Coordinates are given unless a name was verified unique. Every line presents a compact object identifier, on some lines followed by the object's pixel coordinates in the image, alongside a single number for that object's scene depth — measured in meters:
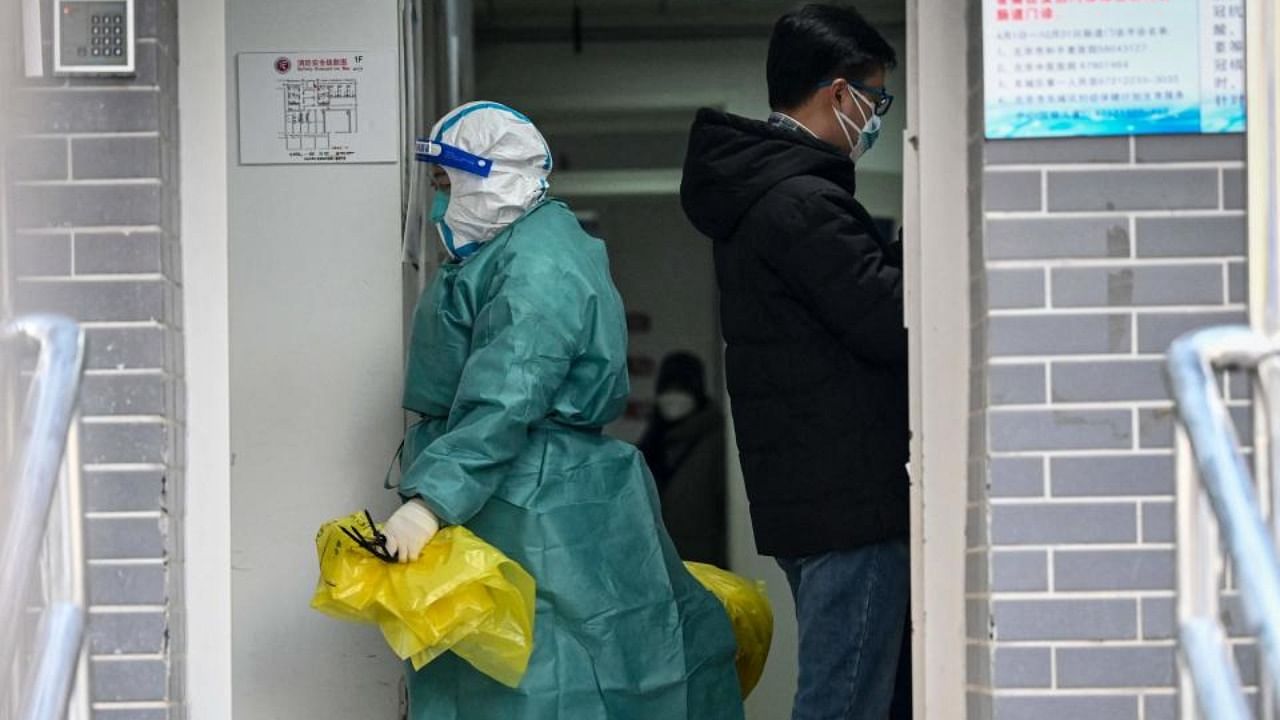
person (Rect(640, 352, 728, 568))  14.47
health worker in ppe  7.46
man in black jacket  7.32
